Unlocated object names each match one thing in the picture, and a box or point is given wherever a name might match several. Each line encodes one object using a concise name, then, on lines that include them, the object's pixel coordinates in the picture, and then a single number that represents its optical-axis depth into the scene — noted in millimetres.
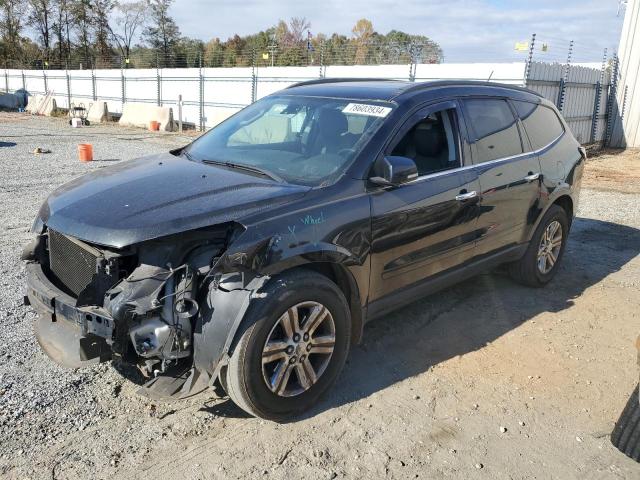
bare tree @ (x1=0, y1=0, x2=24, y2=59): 55094
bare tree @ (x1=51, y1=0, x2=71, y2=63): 57062
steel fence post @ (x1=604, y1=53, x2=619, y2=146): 18281
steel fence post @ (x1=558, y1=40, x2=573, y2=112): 15376
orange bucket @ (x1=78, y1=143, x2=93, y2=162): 13125
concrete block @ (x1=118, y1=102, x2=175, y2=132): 22859
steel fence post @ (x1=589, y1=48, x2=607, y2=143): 17812
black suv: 2848
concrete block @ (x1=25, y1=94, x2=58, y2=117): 30078
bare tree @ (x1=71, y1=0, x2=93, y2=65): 57775
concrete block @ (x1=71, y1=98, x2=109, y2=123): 26859
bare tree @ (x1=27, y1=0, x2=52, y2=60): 56406
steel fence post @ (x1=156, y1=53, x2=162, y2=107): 25703
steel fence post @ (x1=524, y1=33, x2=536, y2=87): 13289
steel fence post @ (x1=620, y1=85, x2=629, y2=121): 18516
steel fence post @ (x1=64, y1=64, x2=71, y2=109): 32688
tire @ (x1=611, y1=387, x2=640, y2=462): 2979
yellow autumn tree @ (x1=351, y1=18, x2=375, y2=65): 73519
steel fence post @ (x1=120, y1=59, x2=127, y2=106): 28406
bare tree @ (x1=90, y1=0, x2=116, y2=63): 59094
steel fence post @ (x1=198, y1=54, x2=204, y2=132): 23266
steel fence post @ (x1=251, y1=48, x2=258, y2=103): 21422
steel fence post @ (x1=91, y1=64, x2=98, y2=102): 30573
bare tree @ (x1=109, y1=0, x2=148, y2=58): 59562
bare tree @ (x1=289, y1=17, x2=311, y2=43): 66606
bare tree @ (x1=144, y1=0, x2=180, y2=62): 59562
